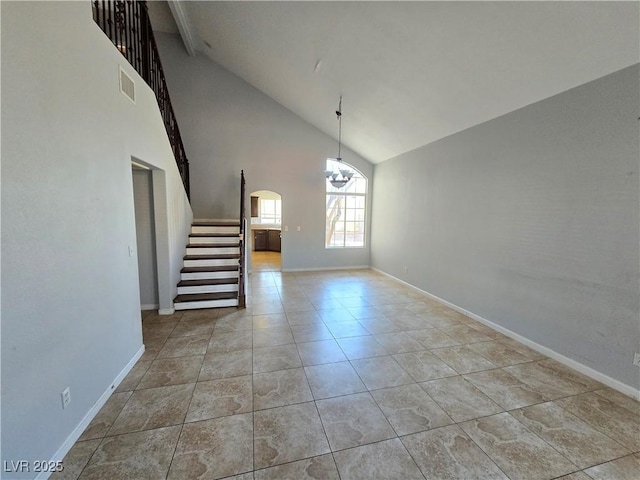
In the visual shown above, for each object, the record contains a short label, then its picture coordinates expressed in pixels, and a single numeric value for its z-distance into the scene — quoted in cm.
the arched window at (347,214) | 716
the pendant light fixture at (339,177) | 459
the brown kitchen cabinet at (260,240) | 1016
